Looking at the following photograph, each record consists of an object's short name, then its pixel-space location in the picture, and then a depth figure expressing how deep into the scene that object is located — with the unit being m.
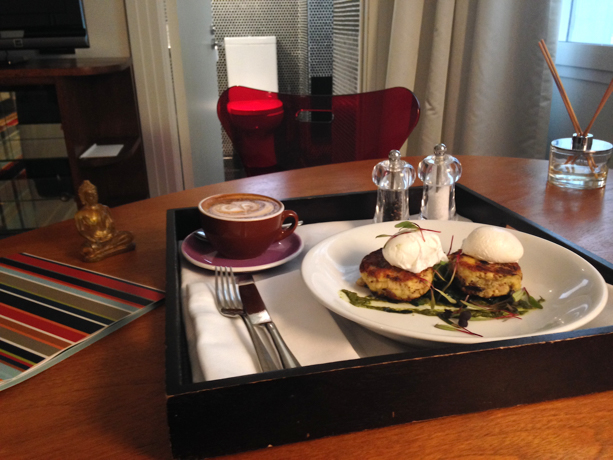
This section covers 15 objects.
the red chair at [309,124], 1.43
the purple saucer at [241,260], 0.65
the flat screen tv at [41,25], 1.86
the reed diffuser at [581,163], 1.02
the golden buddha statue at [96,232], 0.71
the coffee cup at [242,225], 0.65
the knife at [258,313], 0.44
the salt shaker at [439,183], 0.78
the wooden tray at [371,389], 0.35
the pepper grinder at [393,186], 0.76
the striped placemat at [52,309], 0.49
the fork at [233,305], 0.44
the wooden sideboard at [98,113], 1.77
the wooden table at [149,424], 0.38
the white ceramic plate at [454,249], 0.46
